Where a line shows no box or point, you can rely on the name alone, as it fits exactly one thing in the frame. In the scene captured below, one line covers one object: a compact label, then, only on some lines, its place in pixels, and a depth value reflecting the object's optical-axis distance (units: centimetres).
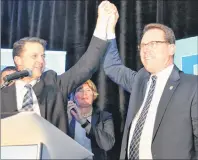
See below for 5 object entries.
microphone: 154
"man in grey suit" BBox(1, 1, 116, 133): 185
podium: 119
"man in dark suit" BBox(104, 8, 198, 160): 171
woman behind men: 277
